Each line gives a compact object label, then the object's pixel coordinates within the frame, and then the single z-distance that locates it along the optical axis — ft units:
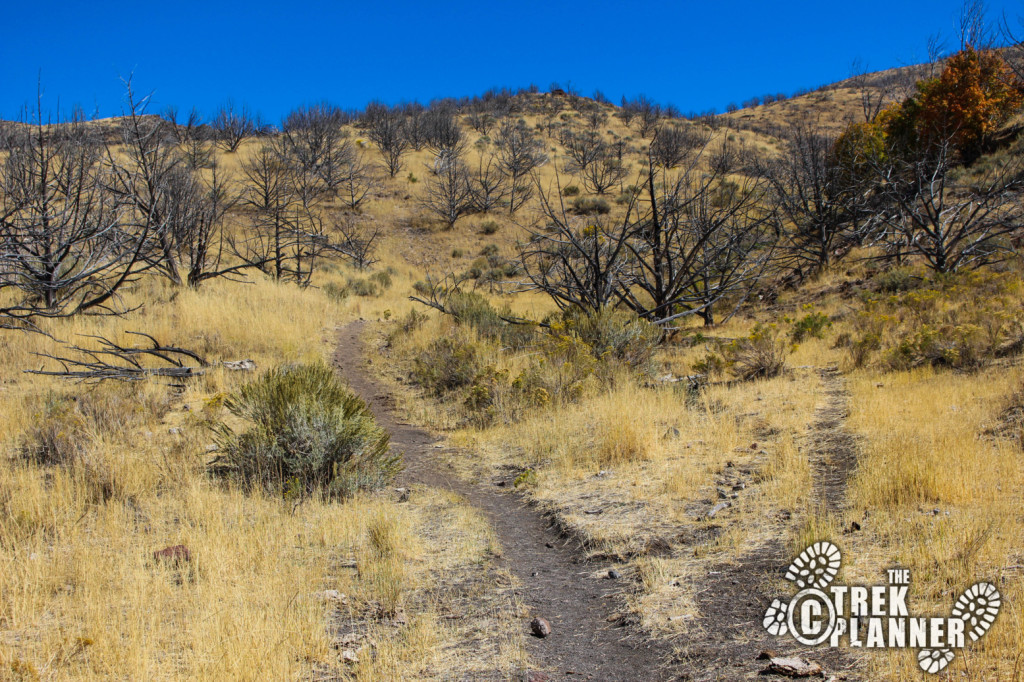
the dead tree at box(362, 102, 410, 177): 132.26
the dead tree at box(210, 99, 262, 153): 135.13
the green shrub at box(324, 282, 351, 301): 58.82
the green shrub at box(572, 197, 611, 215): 110.63
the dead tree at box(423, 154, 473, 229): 113.50
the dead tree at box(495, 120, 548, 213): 114.08
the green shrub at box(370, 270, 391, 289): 78.37
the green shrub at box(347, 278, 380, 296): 70.90
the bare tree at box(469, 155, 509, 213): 118.01
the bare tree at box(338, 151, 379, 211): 114.62
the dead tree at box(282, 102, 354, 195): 114.83
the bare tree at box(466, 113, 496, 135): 169.28
